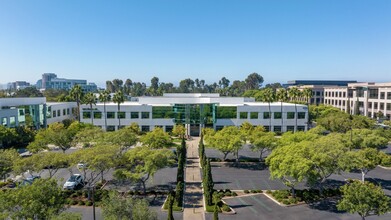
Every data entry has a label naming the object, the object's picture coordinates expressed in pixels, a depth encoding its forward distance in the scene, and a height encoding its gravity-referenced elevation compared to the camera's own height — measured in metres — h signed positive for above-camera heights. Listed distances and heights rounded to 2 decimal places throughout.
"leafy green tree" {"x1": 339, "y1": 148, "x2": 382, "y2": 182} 33.25 -8.61
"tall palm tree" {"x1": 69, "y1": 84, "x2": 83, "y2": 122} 77.94 +0.49
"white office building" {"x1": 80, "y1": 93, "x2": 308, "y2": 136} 82.62 -6.47
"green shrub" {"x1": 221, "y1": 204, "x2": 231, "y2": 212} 31.41 -13.17
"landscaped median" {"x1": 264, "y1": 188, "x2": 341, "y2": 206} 33.88 -13.13
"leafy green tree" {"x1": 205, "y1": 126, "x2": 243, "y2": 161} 48.91 -8.72
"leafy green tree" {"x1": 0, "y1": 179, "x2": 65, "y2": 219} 19.98 -8.14
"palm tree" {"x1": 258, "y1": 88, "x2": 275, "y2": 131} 77.50 -0.44
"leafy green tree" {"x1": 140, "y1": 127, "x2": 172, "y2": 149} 48.69 -8.40
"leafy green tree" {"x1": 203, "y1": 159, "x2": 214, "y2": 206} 32.40 -11.13
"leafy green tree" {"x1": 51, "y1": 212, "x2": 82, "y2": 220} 19.14 -8.74
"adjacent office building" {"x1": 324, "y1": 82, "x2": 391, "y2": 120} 93.00 -2.11
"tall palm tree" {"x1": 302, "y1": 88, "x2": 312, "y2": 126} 87.34 +0.13
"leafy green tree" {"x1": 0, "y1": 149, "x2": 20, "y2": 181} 33.53 -8.37
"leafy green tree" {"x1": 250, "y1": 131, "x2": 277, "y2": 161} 49.19 -8.70
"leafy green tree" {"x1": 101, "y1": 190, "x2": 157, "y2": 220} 20.50 -8.94
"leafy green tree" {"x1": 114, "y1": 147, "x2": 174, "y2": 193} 33.56 -8.80
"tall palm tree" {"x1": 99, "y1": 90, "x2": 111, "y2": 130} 77.50 -0.65
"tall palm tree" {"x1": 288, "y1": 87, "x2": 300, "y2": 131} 84.44 +0.44
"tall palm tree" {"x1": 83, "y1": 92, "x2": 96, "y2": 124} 76.44 -1.47
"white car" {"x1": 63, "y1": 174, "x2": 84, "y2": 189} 37.60 -12.38
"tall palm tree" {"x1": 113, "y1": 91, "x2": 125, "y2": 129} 75.36 -0.92
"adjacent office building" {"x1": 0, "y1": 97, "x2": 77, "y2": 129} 67.22 -4.93
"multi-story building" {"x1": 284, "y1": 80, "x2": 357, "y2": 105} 139.12 -0.82
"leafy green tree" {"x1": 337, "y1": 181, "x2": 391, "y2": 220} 24.16 -9.55
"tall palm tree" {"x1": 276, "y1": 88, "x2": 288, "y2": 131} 79.19 -0.45
